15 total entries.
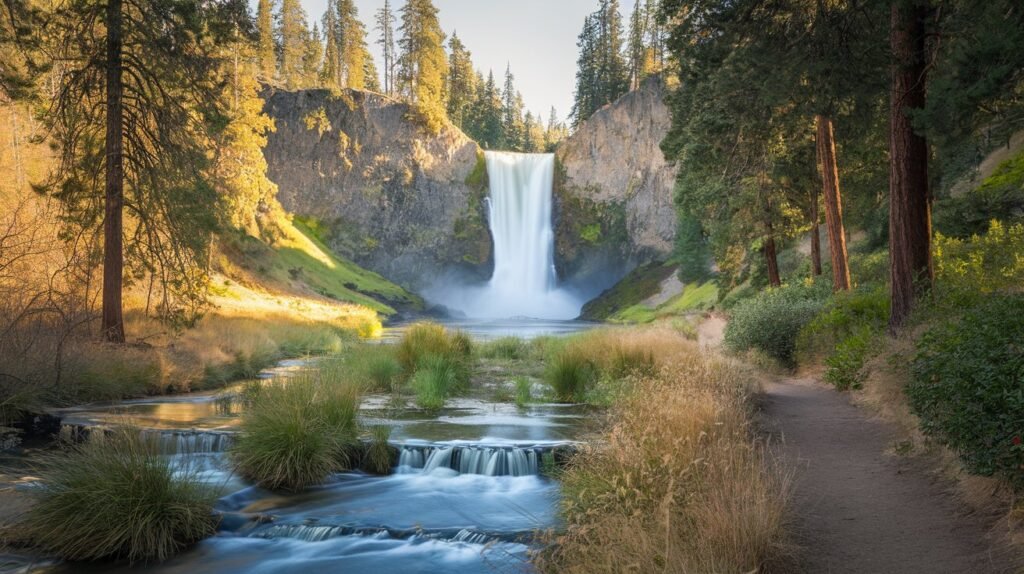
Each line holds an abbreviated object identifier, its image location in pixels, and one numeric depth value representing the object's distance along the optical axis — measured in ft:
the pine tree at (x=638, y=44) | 256.93
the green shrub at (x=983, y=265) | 37.99
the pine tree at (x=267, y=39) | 244.63
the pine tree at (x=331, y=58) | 260.21
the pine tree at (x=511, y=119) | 323.16
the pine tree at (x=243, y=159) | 120.16
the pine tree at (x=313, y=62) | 292.40
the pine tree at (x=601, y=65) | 272.10
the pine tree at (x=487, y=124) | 312.09
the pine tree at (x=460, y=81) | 304.50
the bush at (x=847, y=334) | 40.47
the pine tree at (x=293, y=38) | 284.41
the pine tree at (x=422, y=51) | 257.34
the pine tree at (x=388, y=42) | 313.12
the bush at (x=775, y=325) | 57.21
